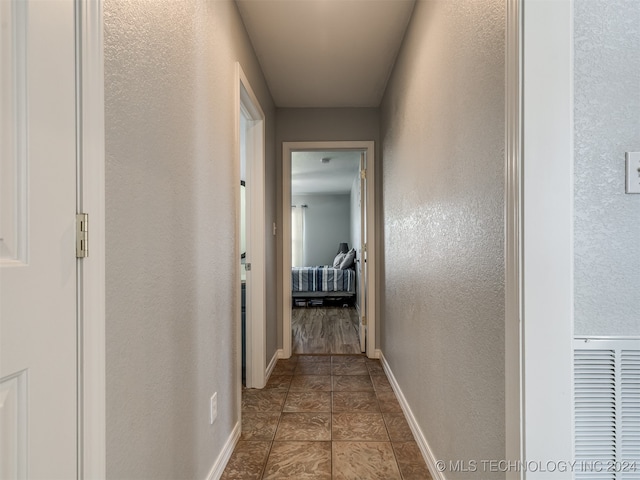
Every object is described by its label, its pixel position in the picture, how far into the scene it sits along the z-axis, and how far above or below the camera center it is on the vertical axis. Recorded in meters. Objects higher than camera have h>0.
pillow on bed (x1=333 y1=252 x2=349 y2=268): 7.10 -0.38
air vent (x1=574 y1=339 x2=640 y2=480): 0.91 -0.43
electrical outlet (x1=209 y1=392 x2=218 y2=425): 1.58 -0.76
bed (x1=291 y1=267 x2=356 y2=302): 6.43 -0.75
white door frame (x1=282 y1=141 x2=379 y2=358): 3.42 +0.08
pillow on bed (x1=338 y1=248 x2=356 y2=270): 6.67 -0.37
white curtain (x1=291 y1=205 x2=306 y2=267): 8.93 +0.19
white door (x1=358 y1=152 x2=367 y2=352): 3.55 -0.04
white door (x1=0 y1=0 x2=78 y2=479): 0.63 +0.00
